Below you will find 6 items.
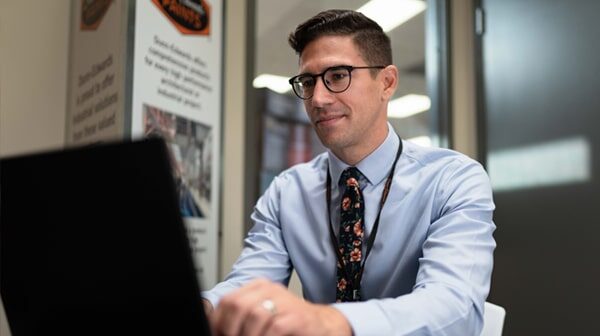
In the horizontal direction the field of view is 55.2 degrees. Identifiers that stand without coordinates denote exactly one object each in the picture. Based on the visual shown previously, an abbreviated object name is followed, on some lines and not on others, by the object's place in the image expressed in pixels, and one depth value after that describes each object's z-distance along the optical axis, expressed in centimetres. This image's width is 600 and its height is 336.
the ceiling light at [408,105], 303
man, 114
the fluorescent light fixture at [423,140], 312
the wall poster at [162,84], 187
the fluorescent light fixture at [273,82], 257
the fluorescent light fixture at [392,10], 298
